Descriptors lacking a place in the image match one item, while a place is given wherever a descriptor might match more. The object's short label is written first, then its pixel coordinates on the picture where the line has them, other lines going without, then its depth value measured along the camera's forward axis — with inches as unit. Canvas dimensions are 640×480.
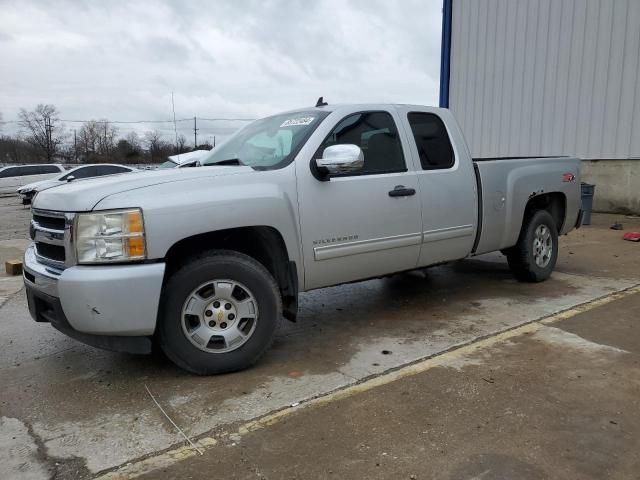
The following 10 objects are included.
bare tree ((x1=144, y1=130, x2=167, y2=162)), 2100.1
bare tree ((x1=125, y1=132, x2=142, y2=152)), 2279.0
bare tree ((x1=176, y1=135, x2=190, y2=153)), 1942.5
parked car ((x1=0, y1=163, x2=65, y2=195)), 1063.0
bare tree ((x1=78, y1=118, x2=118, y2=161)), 2648.6
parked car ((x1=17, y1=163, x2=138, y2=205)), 768.3
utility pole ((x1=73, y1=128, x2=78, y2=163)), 2637.8
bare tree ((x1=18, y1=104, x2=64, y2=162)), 2711.6
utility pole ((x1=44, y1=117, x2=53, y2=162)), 2698.6
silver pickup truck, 130.6
